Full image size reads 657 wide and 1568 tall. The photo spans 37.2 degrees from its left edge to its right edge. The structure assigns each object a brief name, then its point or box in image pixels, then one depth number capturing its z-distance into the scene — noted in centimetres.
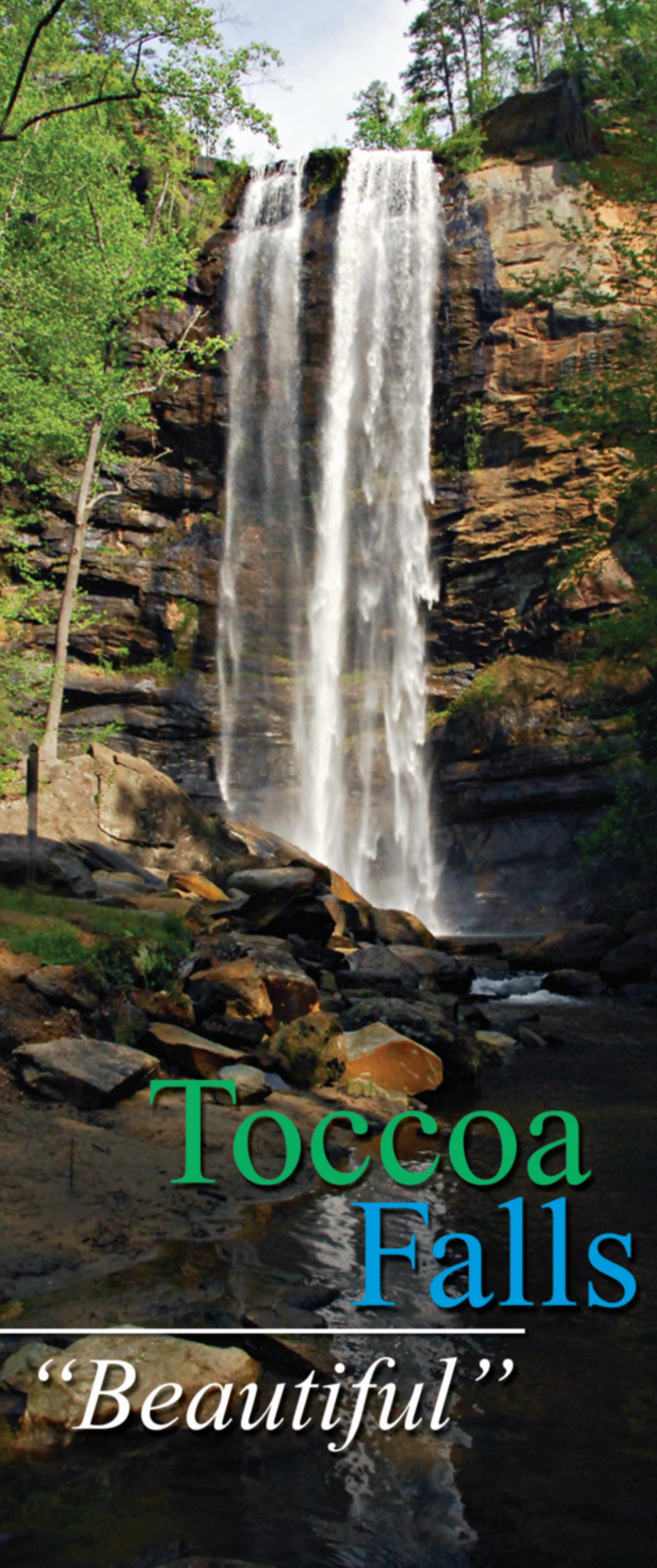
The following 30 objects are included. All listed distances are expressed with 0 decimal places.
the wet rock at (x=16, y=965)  706
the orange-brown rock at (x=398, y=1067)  816
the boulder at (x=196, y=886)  1476
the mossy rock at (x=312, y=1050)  762
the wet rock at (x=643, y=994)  1429
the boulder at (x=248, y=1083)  681
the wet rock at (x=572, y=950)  1786
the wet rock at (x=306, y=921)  1250
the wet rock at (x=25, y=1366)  313
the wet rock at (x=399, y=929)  1778
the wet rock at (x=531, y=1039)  1086
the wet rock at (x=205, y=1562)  239
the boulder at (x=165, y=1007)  737
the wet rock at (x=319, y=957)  1157
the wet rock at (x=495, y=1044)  998
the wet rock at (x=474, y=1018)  1156
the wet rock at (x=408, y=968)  1244
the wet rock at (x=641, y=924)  1892
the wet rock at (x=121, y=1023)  689
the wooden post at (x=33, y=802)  1026
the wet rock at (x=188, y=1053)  691
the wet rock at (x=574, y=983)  1542
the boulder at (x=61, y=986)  699
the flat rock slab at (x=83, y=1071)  590
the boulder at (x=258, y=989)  818
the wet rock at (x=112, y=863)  1436
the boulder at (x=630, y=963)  1617
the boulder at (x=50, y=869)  1081
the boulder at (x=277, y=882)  1294
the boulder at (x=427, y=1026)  880
